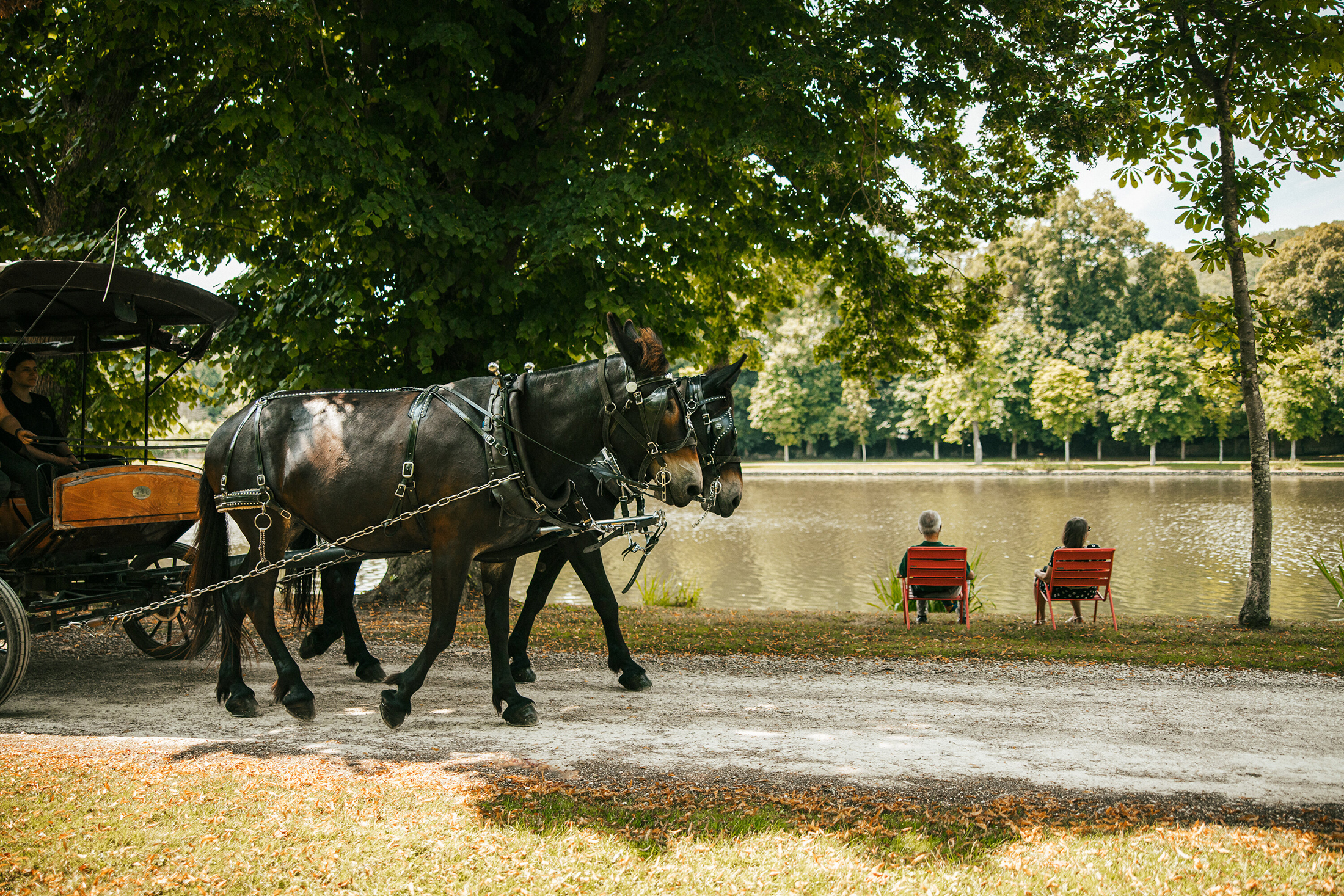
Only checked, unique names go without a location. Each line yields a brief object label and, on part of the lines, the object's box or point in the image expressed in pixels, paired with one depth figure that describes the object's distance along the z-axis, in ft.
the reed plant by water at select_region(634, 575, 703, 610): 42.86
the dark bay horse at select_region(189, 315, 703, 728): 18.29
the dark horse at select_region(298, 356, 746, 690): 20.06
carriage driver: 20.99
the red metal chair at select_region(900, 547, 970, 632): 32.65
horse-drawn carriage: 19.69
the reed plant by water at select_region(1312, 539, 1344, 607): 34.71
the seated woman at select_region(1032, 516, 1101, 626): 32.55
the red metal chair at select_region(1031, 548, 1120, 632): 31.50
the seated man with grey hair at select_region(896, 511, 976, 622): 33.50
